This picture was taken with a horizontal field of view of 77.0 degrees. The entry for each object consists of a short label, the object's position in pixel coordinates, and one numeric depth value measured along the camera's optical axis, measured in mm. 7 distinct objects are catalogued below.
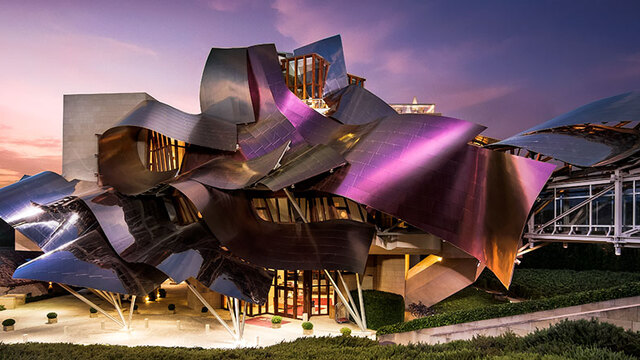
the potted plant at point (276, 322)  23984
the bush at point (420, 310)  23391
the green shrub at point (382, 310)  23797
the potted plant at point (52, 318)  24656
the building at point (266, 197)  17219
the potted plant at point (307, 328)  22531
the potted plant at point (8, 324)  22859
